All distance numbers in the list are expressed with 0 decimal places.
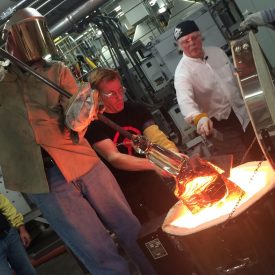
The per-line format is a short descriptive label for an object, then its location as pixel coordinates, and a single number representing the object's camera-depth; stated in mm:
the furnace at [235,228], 2043
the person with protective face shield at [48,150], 2473
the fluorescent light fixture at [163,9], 11047
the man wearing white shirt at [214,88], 3920
